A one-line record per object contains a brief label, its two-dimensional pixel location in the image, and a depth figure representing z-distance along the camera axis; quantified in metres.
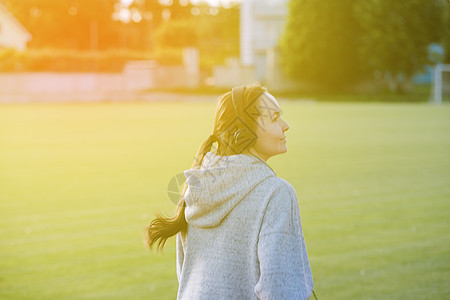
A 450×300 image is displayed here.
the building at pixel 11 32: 53.41
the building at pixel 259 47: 44.06
